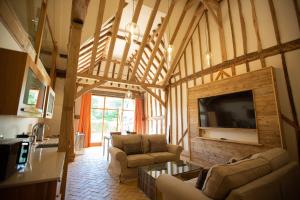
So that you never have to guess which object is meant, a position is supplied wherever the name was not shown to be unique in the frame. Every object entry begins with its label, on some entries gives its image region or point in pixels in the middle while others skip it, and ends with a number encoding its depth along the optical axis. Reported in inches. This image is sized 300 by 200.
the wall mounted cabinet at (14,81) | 54.0
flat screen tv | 137.5
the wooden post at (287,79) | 113.8
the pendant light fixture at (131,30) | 119.6
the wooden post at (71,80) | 87.8
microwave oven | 46.4
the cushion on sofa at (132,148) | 152.2
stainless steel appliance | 134.7
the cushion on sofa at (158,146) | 164.3
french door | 334.0
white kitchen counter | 48.0
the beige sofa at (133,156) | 131.8
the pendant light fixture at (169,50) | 142.9
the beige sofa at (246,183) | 48.9
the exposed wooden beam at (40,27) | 95.7
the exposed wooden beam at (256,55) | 120.6
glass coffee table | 100.8
